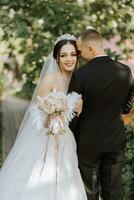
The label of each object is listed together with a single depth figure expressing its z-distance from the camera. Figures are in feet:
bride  20.47
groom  19.00
